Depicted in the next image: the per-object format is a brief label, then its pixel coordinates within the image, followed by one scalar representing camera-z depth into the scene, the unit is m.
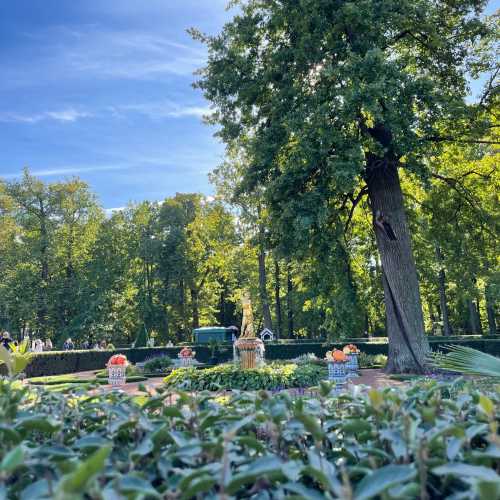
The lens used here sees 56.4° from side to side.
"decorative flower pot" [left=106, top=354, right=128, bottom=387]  13.59
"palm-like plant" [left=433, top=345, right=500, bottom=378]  2.87
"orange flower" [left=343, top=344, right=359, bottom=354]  15.40
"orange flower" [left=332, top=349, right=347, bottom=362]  12.27
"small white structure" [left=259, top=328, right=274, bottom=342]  27.84
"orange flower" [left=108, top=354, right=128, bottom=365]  13.59
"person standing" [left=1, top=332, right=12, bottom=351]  18.48
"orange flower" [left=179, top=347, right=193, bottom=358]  19.16
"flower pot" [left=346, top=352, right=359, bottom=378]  14.70
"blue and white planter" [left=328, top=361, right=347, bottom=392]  12.38
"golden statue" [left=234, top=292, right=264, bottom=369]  13.27
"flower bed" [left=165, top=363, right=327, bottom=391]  11.55
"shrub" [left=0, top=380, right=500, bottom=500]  1.08
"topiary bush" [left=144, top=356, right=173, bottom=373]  18.97
